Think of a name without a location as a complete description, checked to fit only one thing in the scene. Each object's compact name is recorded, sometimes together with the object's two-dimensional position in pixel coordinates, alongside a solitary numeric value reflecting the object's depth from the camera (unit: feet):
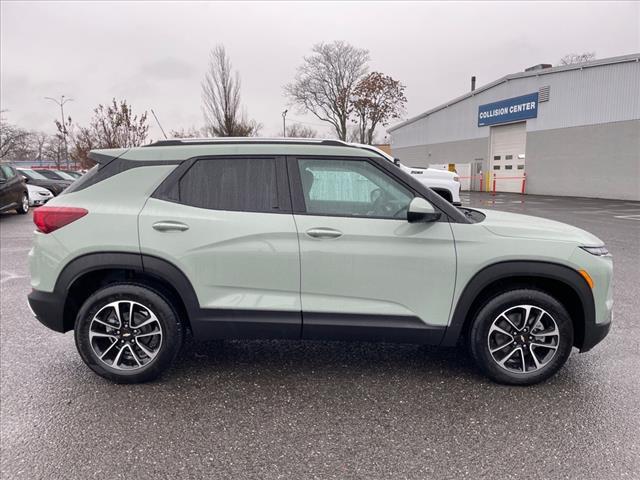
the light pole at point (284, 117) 144.56
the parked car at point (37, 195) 52.46
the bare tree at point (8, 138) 137.18
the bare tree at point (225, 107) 76.48
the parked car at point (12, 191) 41.09
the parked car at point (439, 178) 32.86
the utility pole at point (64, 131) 106.70
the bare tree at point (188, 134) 112.18
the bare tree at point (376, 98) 136.77
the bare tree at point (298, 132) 172.65
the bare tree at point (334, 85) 141.49
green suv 9.25
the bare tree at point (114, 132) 96.84
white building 61.77
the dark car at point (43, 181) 58.18
